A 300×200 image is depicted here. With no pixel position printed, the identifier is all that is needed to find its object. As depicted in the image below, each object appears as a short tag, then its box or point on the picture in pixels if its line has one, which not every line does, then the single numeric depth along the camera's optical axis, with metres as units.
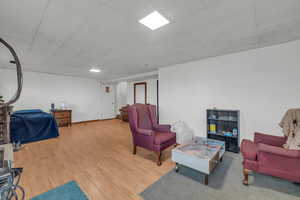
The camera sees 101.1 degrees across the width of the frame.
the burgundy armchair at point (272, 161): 1.50
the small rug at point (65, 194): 1.57
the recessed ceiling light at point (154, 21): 1.71
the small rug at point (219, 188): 1.59
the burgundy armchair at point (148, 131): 2.40
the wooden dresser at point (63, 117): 5.06
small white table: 1.78
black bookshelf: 2.92
